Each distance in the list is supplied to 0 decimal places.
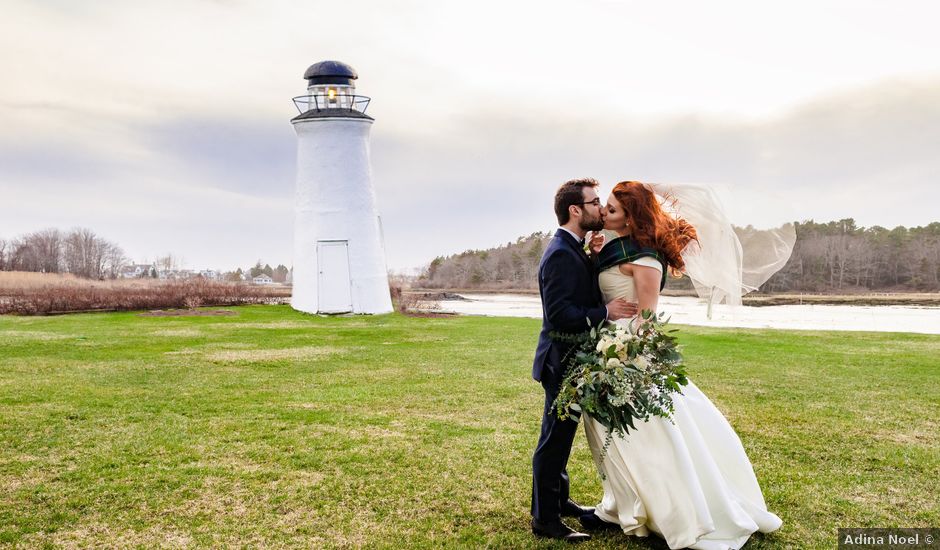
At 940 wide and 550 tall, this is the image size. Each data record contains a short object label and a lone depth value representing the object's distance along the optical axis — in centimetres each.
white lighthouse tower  2683
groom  466
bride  462
